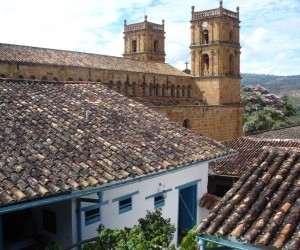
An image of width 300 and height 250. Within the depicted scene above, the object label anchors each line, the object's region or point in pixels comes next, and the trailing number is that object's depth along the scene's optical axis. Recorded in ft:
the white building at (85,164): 19.70
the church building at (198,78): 101.40
